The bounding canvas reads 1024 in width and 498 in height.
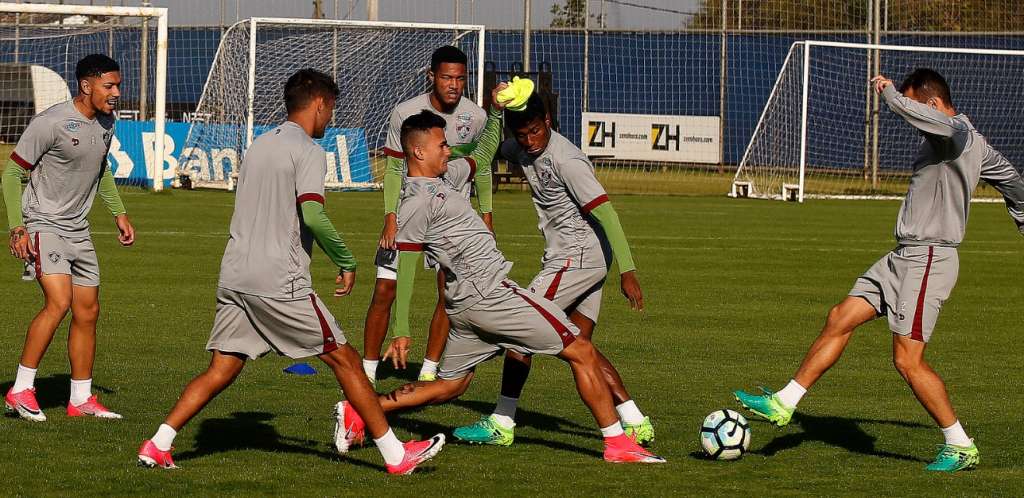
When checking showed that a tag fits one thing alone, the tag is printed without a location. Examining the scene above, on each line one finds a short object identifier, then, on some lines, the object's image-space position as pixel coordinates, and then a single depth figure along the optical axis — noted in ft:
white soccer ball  49.52
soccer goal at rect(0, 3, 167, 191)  190.19
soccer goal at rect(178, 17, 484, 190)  216.54
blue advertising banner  214.89
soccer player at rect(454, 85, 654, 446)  52.80
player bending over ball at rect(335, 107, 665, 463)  47.73
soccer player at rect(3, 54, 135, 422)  55.16
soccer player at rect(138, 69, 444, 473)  45.21
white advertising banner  250.78
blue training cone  68.13
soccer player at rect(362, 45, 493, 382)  64.80
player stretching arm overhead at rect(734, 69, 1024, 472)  49.32
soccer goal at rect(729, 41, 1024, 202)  239.71
